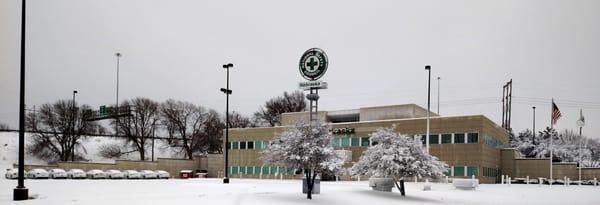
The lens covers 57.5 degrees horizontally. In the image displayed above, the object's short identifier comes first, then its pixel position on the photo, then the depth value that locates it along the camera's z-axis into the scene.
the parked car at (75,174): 52.69
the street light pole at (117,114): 69.44
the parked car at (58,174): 51.69
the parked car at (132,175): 54.50
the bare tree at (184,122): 90.41
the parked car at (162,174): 56.84
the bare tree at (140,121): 85.62
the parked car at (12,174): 47.88
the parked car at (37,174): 49.69
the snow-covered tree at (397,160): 30.77
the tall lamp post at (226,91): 43.59
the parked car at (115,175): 53.44
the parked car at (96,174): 52.47
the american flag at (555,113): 50.22
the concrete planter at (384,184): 33.19
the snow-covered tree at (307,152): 27.34
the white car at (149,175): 55.37
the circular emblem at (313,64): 36.97
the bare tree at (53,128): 81.81
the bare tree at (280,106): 103.94
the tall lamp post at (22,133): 22.30
